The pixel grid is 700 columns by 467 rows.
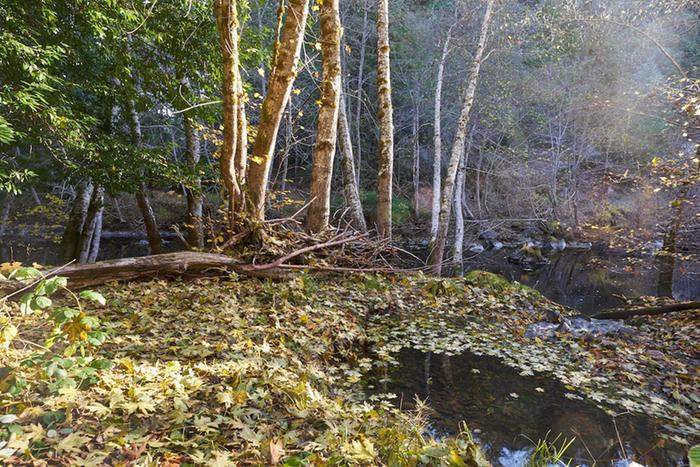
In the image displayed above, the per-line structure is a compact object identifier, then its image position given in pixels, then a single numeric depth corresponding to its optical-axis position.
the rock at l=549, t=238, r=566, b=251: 20.22
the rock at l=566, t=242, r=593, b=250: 20.45
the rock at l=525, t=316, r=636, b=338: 6.35
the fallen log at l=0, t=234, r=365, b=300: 4.96
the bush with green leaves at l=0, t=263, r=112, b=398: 2.11
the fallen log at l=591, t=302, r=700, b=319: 7.38
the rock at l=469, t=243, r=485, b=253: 18.81
